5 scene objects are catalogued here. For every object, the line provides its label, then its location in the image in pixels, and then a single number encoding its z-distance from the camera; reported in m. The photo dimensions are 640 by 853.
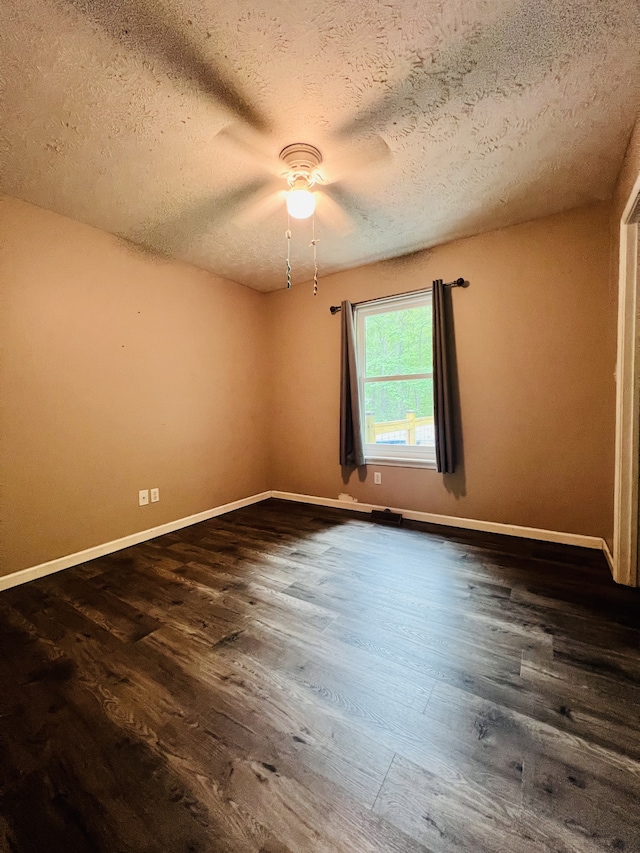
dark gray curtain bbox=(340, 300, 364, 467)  3.41
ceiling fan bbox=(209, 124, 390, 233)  1.77
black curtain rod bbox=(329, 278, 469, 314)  2.88
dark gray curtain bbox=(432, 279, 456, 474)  2.89
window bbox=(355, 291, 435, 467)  3.22
